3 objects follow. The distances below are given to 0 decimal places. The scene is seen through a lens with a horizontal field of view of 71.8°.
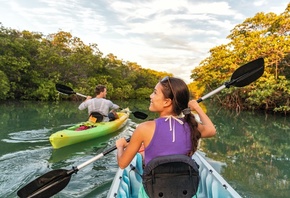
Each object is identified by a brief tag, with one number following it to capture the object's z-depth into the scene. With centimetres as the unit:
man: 403
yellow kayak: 335
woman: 102
